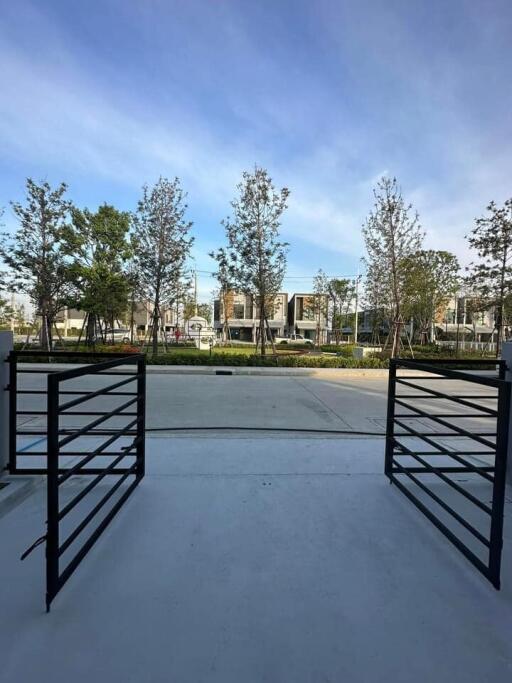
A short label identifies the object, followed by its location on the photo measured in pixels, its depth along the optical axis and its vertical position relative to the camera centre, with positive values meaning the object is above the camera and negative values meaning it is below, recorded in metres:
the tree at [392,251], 17.14 +3.62
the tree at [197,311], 36.84 +1.45
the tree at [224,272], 16.92 +2.52
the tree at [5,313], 20.45 +0.21
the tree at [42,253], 14.98 +2.63
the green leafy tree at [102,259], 18.27 +3.06
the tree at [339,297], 40.97 +3.39
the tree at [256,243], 16.48 +3.60
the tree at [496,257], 17.55 +3.59
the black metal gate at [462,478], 1.90 -1.26
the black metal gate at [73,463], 1.70 -1.27
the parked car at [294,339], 47.59 -1.65
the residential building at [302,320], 49.55 +1.08
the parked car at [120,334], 37.53 -1.44
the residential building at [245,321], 54.34 +0.67
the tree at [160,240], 16.89 +3.65
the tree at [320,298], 41.62 +3.31
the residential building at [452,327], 41.84 +0.70
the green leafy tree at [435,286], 26.40 +3.28
